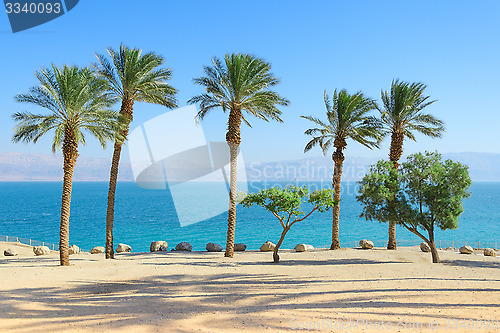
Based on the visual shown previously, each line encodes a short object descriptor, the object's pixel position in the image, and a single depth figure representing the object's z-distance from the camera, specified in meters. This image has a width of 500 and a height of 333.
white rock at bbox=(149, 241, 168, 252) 31.14
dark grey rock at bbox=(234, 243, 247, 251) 31.31
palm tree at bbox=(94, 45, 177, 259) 24.17
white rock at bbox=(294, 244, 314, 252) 29.61
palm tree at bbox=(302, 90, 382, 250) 27.44
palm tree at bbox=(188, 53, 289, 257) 24.08
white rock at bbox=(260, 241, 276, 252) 30.34
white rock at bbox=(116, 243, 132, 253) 32.16
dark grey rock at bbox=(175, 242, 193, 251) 30.33
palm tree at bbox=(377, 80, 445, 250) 26.94
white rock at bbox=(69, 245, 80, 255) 30.00
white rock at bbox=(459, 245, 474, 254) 27.28
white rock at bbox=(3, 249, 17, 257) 28.38
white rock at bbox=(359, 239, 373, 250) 29.88
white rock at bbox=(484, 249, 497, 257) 26.67
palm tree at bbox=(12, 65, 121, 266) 20.58
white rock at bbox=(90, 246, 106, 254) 30.83
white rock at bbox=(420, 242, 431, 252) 27.38
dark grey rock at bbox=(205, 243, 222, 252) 30.23
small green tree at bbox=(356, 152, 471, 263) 20.52
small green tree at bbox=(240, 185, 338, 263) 21.00
